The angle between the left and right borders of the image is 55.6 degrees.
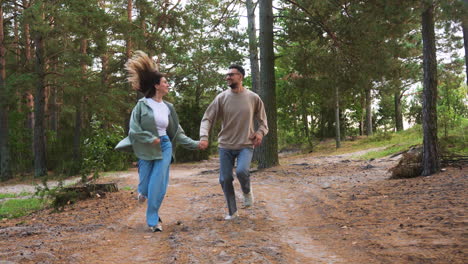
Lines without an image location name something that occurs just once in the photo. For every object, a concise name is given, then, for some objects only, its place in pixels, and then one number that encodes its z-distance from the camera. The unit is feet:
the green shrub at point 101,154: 39.65
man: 20.47
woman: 18.72
